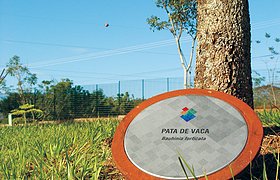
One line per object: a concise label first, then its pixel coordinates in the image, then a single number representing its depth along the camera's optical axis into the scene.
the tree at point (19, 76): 23.97
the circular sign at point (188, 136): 2.00
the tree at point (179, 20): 22.98
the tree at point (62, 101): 22.72
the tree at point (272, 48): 11.24
